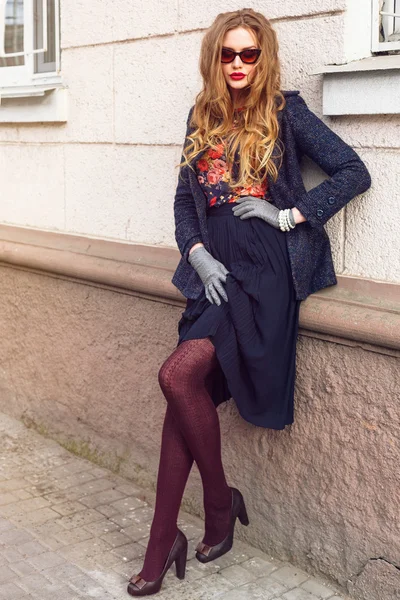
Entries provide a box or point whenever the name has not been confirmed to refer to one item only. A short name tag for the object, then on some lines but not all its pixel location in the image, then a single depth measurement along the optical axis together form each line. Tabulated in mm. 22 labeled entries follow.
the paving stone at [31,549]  3951
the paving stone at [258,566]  3801
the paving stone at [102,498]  4512
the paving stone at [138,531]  4125
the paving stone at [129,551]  3938
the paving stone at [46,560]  3834
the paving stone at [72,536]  4074
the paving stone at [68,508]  4398
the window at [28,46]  5270
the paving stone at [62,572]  3730
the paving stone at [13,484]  4691
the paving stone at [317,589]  3633
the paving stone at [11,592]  3565
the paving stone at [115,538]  4058
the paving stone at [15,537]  4059
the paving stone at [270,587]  3615
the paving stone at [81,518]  4262
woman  3393
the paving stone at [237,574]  3727
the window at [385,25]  3494
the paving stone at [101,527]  4176
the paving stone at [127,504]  4445
